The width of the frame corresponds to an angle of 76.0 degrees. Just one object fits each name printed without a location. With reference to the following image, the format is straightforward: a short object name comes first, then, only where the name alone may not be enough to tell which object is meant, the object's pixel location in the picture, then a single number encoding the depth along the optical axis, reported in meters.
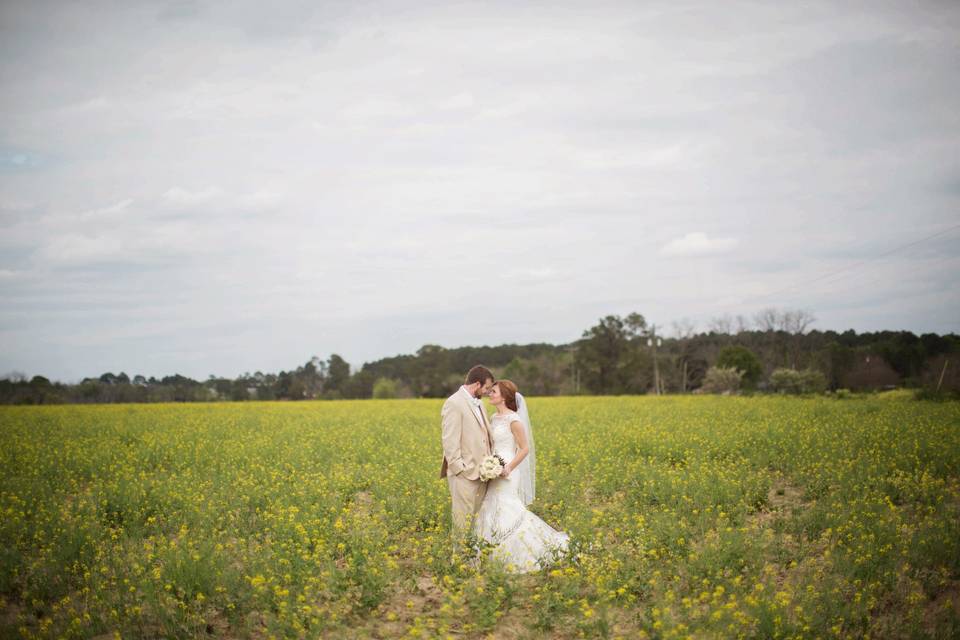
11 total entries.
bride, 7.74
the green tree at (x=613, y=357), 71.62
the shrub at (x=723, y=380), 52.09
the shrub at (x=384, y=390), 65.47
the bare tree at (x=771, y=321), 79.50
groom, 7.75
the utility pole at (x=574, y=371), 73.12
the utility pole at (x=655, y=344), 62.72
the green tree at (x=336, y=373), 79.31
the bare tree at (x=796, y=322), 76.94
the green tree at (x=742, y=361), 64.75
